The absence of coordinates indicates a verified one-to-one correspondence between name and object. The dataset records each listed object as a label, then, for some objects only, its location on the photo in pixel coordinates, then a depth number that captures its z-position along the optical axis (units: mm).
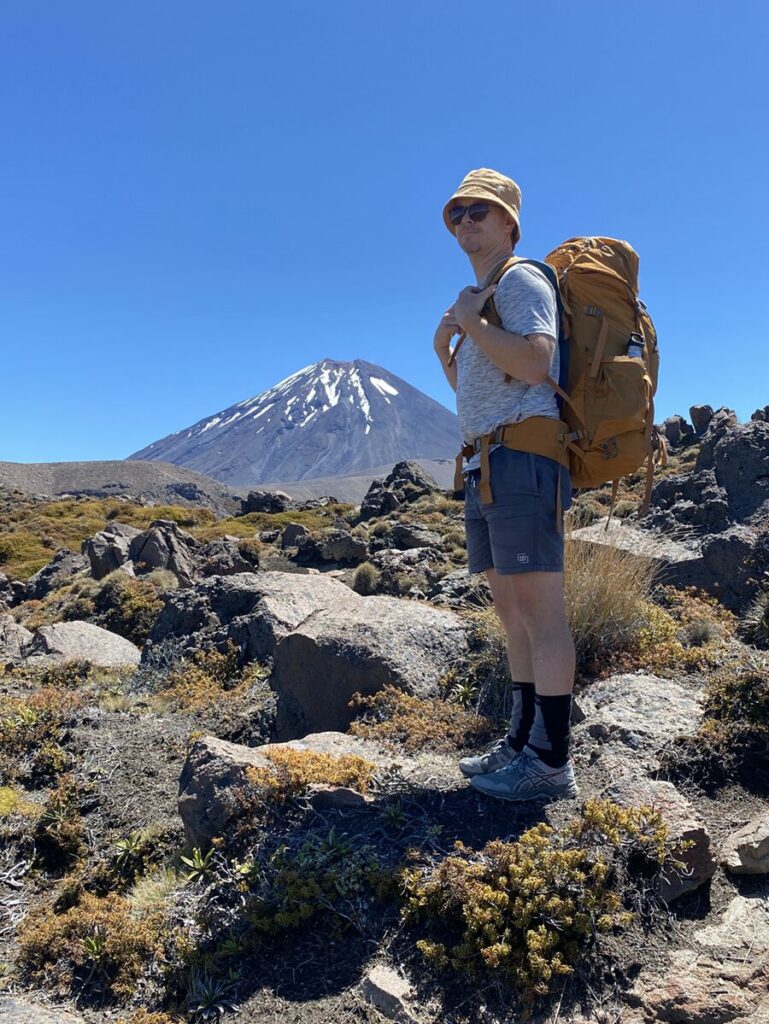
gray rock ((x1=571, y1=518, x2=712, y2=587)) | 5500
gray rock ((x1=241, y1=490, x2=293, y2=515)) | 30781
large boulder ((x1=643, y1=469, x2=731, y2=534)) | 7469
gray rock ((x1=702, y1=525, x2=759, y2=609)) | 5582
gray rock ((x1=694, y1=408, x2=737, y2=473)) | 11875
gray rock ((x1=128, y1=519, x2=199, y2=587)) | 13164
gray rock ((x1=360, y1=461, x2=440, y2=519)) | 23203
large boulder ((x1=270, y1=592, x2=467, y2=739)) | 4246
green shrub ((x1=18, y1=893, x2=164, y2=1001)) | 2375
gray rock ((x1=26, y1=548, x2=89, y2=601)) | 14148
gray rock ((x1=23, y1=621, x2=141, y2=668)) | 7156
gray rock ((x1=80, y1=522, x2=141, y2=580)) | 13109
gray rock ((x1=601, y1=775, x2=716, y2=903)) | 2246
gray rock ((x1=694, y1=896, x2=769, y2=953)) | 2082
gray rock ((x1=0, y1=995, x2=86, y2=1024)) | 2193
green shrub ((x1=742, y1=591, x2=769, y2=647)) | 4398
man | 2455
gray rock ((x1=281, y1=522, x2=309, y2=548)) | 17141
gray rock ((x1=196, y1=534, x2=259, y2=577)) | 12266
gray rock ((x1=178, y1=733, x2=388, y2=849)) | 2773
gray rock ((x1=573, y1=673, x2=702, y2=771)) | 3010
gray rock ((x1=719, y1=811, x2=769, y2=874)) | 2359
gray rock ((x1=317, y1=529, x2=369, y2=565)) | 14742
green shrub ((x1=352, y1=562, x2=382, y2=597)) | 11191
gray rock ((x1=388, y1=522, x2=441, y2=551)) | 14950
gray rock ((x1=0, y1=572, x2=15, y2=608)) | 13719
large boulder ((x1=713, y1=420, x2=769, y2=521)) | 8055
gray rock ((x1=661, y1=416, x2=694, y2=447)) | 25367
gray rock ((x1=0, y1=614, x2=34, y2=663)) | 7590
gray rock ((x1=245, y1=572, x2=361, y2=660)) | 5598
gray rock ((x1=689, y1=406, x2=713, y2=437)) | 24945
